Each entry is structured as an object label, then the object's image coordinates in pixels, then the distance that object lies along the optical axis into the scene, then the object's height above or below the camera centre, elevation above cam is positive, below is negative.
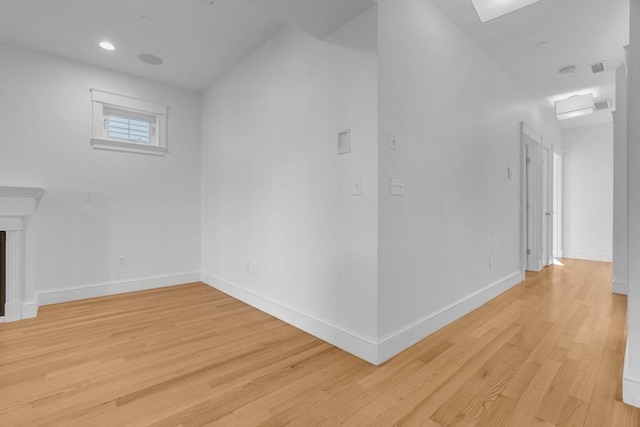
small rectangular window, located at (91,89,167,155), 3.65 +1.18
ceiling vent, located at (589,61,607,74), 3.51 +1.76
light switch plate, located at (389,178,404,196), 2.11 +0.19
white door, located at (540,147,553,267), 5.15 +0.08
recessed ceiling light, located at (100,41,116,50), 3.13 +1.79
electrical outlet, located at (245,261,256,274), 3.23 -0.60
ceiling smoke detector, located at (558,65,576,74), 3.64 +1.79
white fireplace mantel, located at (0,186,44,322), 2.81 -0.34
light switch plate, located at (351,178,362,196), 2.11 +0.19
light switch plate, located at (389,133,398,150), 2.11 +0.51
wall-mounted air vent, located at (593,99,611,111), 4.64 +1.74
